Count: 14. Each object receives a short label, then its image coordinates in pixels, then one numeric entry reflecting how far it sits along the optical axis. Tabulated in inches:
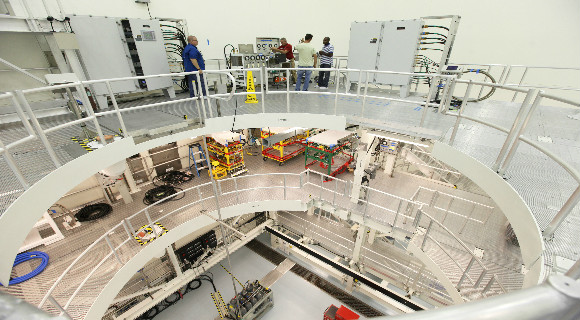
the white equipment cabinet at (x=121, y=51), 255.1
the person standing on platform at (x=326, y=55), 292.7
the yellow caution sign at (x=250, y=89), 268.7
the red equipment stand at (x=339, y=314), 293.6
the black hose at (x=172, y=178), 347.3
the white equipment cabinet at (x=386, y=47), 286.5
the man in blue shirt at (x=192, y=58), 254.2
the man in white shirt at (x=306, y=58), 293.7
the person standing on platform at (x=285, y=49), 322.3
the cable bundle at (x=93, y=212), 285.0
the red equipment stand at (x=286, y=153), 369.7
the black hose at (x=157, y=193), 312.3
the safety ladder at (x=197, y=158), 366.3
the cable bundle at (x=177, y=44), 340.8
